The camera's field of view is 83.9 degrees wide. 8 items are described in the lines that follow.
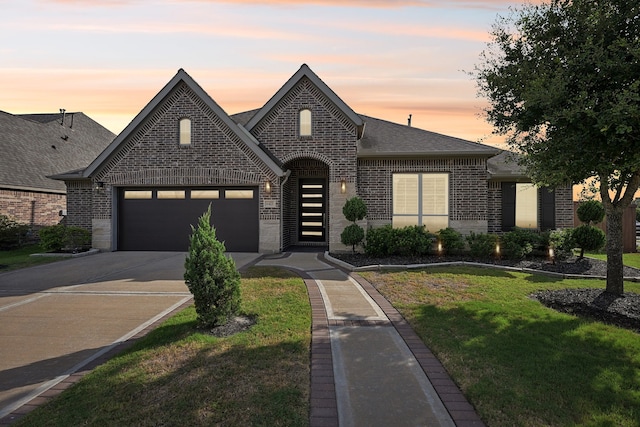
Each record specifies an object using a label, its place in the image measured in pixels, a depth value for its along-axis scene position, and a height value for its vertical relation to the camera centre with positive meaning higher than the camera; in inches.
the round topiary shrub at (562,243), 498.9 -38.0
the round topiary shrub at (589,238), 480.7 -29.8
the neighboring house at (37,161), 745.0 +131.8
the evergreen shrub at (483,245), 490.0 -40.2
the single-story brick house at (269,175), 567.2 +66.0
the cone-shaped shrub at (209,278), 218.5 -39.1
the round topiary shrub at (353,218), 520.2 -3.9
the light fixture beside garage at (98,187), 596.4 +46.6
